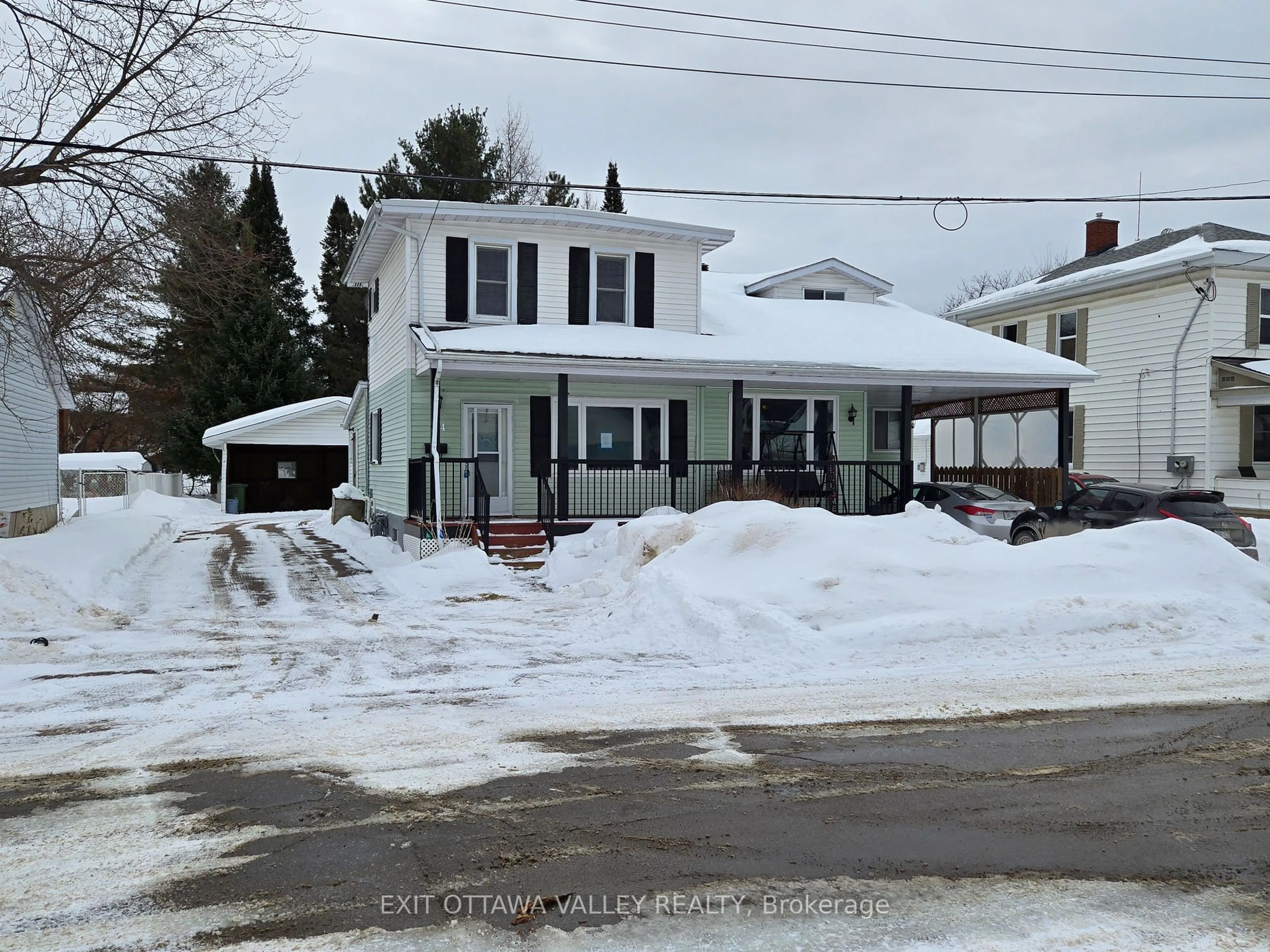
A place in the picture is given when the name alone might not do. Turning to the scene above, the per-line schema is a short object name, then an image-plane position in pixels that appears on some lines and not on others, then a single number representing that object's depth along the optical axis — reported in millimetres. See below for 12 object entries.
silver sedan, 18422
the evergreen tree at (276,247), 46844
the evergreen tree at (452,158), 40375
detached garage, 33531
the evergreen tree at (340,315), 46250
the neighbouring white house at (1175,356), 24125
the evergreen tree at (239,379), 39094
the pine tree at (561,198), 40812
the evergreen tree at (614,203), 41719
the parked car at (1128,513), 15031
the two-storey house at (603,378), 17094
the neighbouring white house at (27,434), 17281
